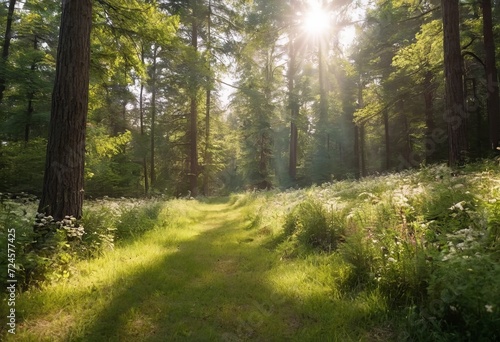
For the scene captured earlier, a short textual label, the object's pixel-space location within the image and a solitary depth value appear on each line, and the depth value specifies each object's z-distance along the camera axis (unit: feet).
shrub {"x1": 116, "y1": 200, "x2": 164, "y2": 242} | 25.44
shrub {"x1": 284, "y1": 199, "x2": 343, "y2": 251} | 19.77
